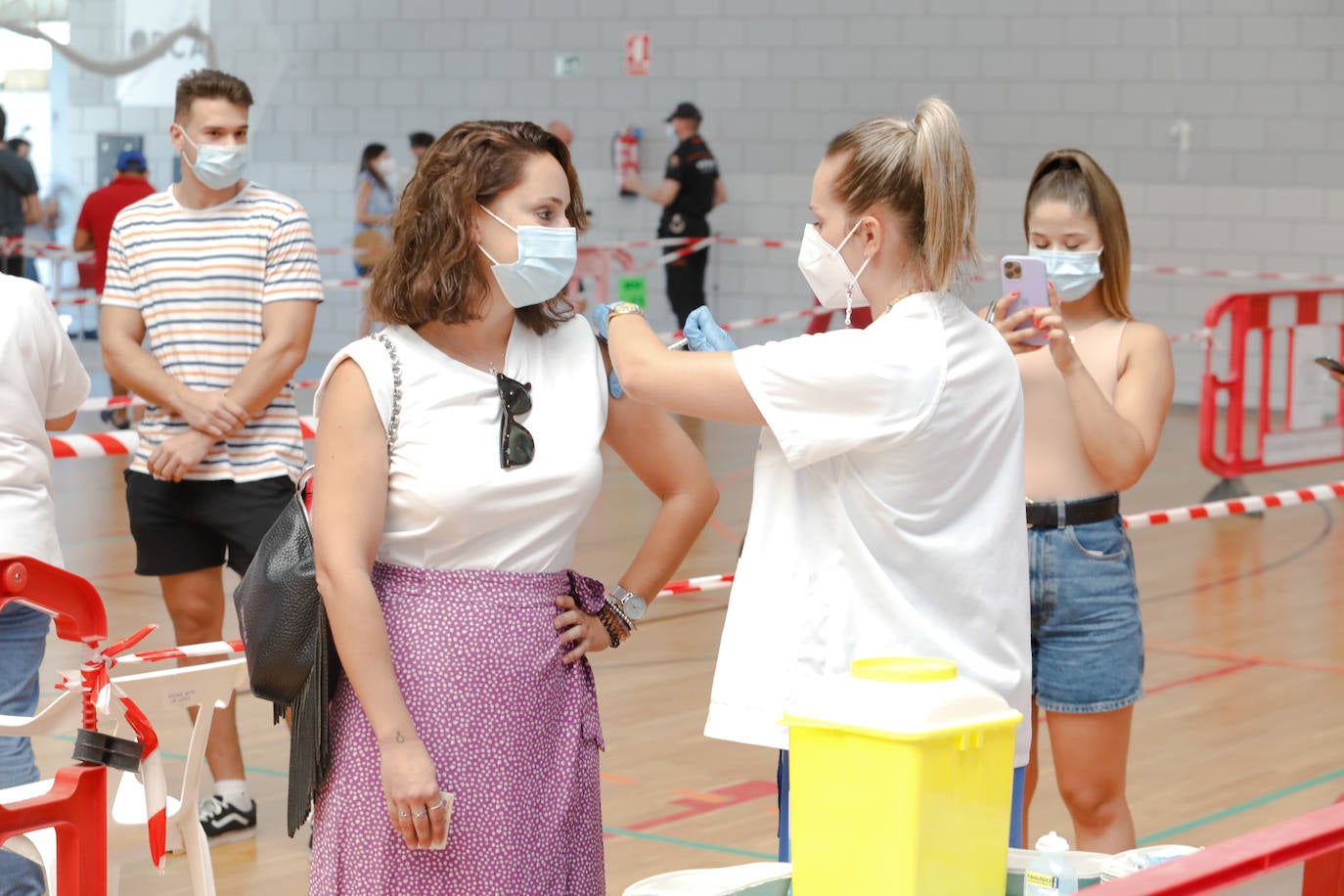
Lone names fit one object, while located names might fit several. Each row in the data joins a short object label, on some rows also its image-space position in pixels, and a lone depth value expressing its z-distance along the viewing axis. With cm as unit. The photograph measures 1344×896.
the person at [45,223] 1595
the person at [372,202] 1430
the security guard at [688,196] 1318
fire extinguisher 1466
